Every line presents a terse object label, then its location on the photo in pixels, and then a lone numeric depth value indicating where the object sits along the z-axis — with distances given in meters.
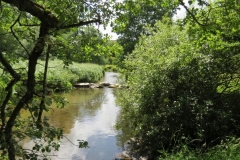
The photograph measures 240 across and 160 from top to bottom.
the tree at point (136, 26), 30.97
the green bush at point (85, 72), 20.45
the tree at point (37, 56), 1.84
